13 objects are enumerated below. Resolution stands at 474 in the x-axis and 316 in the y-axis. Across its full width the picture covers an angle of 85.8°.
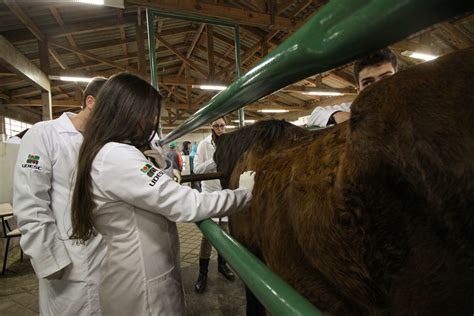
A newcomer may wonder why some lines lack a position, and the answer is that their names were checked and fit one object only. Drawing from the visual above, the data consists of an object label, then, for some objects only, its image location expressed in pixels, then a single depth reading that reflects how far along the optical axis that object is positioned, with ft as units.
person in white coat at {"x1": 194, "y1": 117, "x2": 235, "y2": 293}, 8.40
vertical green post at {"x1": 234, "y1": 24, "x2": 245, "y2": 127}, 8.36
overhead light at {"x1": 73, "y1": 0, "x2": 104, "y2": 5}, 9.88
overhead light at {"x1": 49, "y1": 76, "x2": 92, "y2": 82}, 17.14
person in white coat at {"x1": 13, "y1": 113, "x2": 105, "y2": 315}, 4.15
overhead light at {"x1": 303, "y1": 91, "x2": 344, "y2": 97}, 29.45
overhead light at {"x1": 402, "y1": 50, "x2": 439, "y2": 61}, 21.13
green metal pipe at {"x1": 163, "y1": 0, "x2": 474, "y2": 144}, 0.85
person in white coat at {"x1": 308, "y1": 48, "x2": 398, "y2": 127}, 4.65
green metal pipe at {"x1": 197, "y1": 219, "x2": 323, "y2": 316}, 1.39
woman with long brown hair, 2.94
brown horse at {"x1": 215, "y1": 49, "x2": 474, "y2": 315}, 1.12
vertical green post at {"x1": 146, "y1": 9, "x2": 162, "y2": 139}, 7.39
